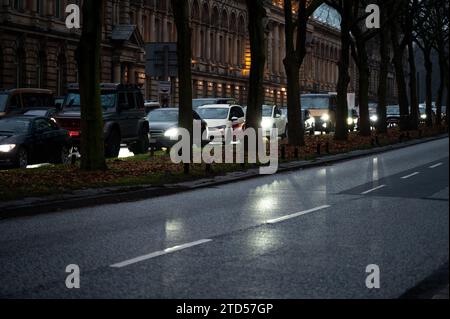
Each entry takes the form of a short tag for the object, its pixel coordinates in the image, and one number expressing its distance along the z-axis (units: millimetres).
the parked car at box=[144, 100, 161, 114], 49469
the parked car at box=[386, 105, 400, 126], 76275
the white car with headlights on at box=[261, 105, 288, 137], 46219
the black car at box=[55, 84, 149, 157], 30750
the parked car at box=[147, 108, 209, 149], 34416
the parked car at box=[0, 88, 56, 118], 35031
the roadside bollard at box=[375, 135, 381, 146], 40681
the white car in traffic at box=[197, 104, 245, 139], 38125
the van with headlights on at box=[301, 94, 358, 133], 60812
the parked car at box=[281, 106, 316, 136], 56012
